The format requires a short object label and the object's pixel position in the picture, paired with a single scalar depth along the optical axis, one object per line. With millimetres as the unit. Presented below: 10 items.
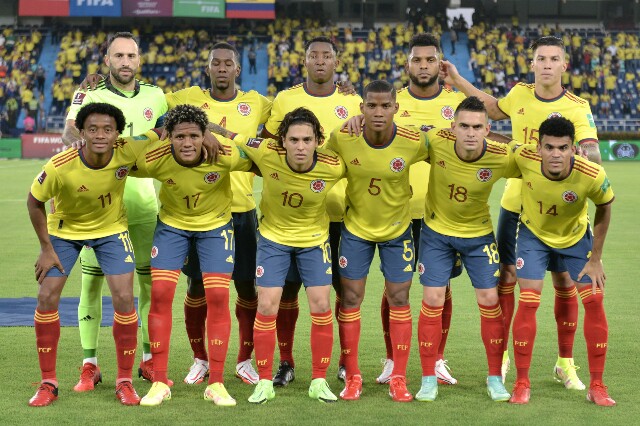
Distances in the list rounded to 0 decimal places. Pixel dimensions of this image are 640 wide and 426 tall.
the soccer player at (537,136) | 14101
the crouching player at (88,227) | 12712
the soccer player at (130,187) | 14056
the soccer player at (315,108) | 14392
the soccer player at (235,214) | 14302
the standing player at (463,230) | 13190
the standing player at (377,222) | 13339
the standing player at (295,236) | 13160
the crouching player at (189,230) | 12966
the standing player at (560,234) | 12750
